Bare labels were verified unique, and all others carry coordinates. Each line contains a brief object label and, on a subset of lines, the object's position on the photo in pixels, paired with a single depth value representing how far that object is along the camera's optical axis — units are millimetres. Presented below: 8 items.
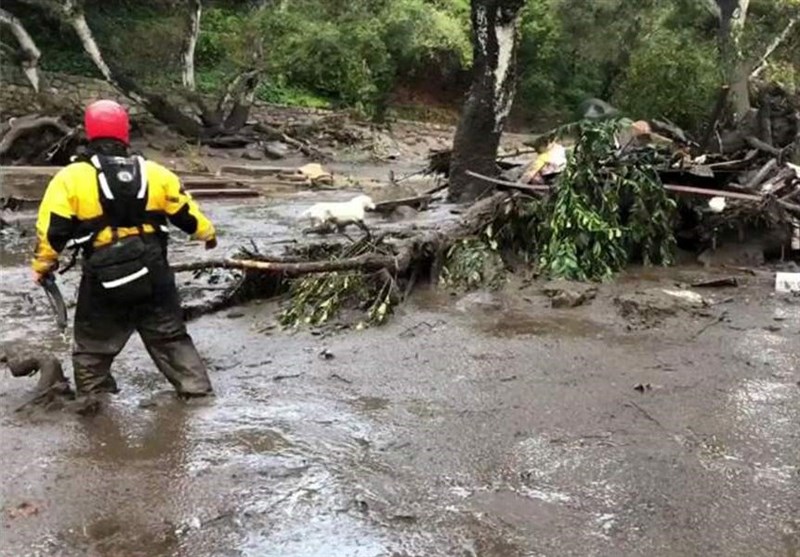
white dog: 9547
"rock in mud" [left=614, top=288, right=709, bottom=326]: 7227
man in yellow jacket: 4988
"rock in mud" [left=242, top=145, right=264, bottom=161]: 21312
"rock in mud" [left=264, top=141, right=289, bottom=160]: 21602
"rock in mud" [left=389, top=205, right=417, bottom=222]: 11312
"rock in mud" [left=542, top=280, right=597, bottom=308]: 7520
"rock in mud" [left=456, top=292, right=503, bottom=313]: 7535
